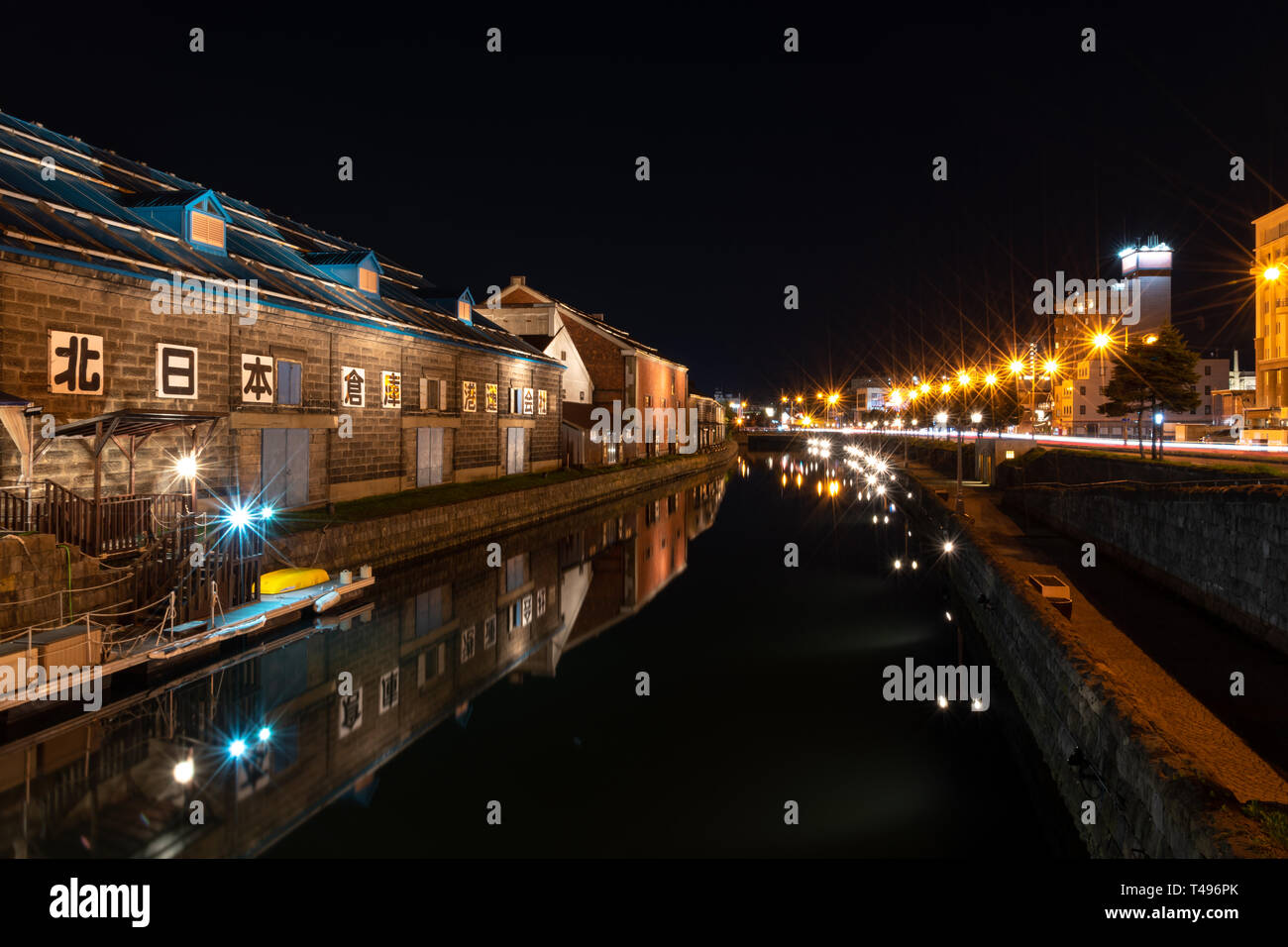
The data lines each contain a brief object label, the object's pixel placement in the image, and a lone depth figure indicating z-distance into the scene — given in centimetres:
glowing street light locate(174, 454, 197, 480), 1716
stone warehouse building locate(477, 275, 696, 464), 4734
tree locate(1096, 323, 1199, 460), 3819
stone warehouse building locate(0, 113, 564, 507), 1422
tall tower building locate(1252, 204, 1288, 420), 6206
